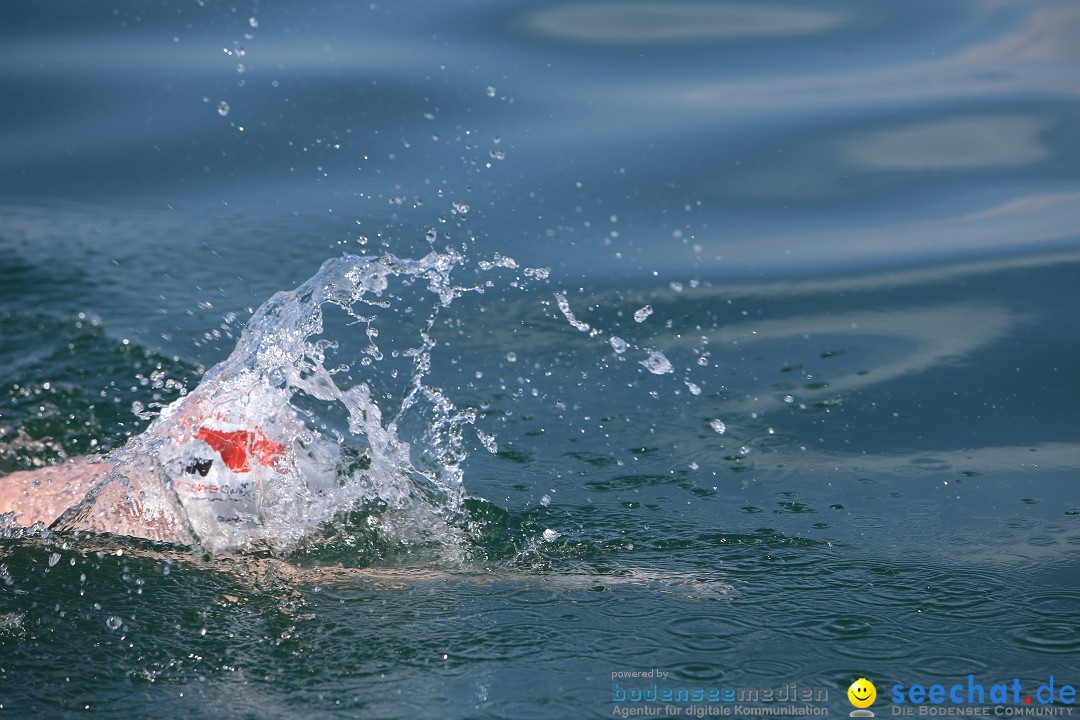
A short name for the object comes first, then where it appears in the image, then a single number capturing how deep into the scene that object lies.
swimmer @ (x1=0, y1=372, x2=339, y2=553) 7.41
